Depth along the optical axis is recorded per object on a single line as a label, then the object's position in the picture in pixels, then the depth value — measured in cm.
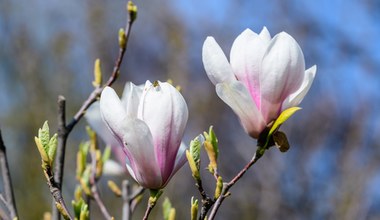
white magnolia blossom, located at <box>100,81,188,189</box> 89
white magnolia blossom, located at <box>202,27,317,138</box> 90
